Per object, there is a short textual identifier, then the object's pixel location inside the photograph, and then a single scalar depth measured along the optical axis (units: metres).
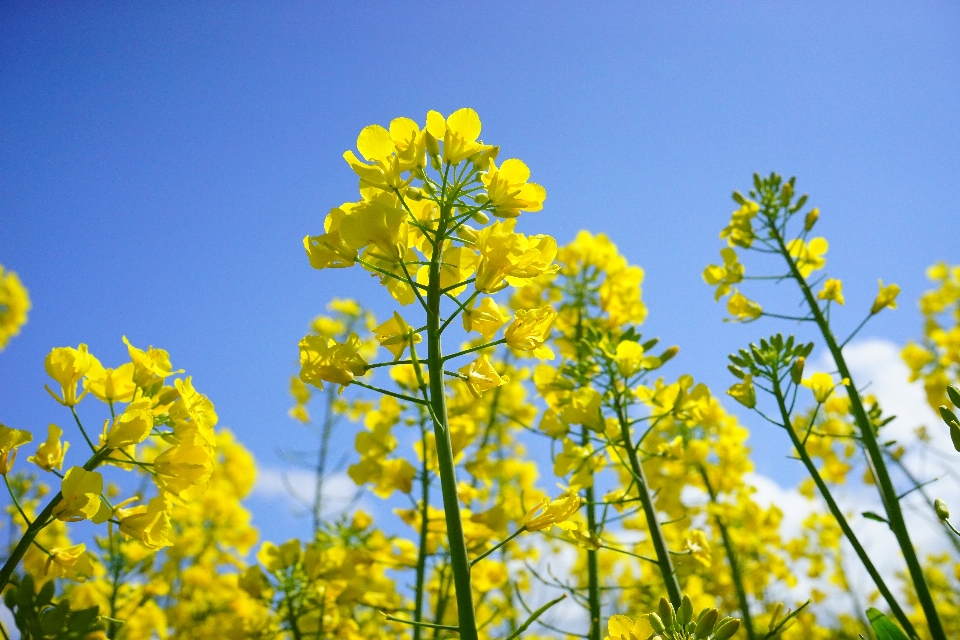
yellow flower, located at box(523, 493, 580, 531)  0.27
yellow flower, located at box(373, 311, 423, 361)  0.28
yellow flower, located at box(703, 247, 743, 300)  0.41
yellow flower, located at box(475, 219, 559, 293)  0.28
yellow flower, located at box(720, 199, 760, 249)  0.42
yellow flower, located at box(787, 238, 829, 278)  0.40
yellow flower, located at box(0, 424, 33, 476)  0.28
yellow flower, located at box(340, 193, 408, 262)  0.28
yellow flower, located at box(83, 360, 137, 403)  0.29
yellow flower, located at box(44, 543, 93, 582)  0.28
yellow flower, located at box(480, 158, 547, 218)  0.29
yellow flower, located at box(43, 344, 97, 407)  0.29
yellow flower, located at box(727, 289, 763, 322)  0.40
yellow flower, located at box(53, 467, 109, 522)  0.27
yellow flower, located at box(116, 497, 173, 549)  0.29
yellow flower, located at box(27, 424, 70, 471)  0.28
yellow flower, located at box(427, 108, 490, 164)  0.29
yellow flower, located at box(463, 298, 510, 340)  0.28
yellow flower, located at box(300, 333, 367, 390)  0.27
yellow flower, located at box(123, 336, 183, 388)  0.30
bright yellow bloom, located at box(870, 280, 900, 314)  0.39
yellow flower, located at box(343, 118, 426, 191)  0.29
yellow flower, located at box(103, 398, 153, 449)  0.28
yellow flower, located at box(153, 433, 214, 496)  0.29
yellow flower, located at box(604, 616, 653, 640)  0.26
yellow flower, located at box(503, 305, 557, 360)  0.28
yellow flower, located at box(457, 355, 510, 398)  0.28
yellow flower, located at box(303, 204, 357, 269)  0.28
